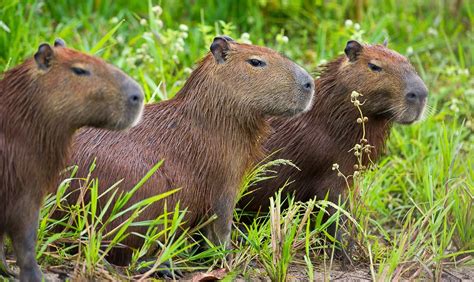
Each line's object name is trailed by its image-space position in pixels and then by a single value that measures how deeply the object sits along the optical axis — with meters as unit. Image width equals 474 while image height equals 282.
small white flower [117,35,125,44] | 15.36
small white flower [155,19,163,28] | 14.03
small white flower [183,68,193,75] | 13.51
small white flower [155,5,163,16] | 13.62
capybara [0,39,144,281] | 8.30
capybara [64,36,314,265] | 10.05
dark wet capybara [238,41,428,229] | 10.91
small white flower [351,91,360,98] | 10.42
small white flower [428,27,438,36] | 17.45
